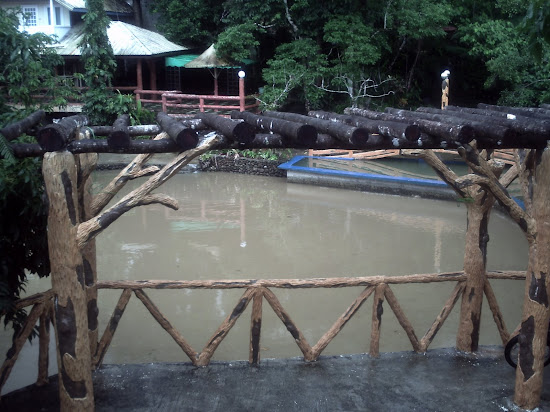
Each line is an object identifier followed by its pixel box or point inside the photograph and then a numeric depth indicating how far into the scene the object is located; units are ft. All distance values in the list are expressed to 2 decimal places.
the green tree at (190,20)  68.95
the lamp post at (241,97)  56.57
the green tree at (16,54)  17.30
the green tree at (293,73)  59.34
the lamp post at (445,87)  49.27
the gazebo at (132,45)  63.31
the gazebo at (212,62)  62.80
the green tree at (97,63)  58.08
